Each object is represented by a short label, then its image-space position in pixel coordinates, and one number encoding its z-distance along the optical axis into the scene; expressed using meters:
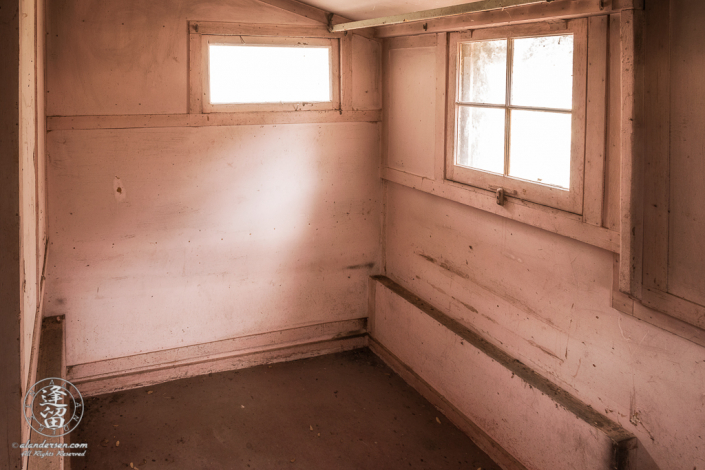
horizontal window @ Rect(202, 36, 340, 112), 4.08
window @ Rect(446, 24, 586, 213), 2.79
